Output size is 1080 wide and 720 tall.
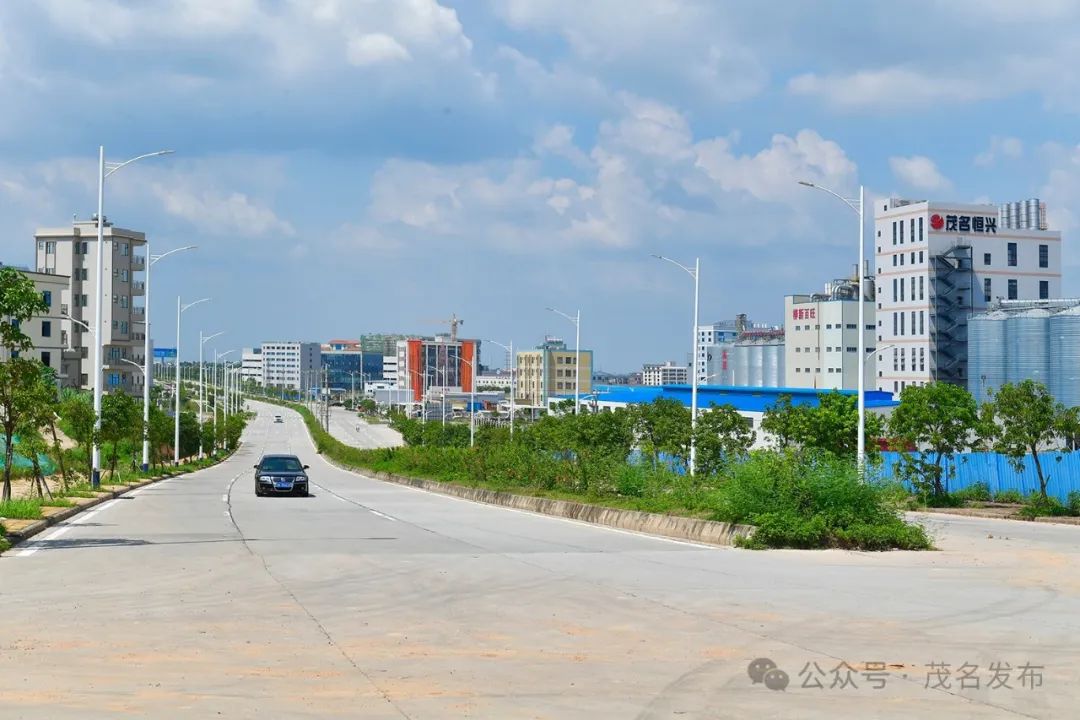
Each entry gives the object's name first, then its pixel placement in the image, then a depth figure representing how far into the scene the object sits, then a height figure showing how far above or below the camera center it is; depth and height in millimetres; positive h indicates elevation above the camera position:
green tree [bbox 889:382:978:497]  40250 -294
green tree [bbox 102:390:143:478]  47719 -543
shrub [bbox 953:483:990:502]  44406 -2926
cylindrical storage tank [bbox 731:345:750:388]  159375 +5507
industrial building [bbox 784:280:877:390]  132375 +7604
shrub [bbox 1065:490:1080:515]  37516 -2712
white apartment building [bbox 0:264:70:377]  106625 +6496
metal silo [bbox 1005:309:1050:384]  100625 +5075
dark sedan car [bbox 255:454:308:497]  42188 -2400
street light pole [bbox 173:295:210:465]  74625 -1601
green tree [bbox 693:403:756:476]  37438 -827
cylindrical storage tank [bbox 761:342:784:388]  153750 +5333
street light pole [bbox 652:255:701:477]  38672 -114
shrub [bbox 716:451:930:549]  20578 -1623
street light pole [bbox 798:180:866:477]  36281 +1049
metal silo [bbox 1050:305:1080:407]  98188 +4164
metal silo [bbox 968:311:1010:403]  104375 +4903
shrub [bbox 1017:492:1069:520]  37250 -2904
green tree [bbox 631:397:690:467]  38594 -644
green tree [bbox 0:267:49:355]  19531 +1591
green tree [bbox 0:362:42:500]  26031 +231
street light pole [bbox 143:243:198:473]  59125 +349
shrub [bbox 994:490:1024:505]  44406 -3044
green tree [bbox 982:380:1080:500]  36812 -268
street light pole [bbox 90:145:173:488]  38719 +1853
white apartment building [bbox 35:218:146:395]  121938 +11313
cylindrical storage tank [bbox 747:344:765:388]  156875 +5330
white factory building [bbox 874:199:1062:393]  114375 +12142
